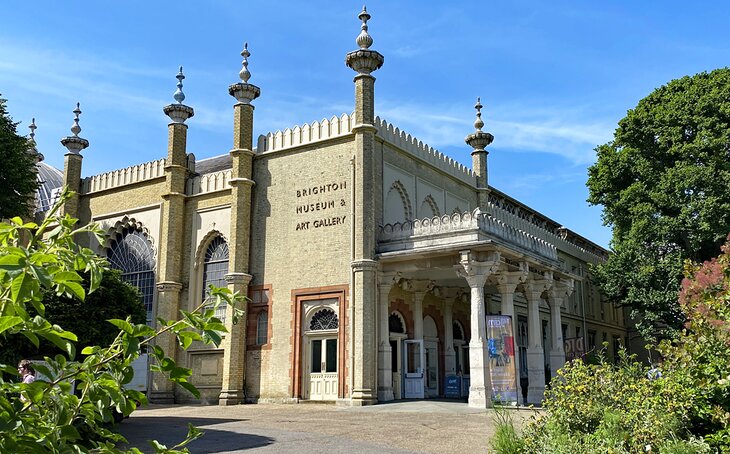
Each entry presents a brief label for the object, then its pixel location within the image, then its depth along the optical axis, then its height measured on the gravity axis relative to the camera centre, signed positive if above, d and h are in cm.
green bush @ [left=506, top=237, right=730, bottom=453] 746 -66
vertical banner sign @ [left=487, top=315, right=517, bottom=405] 1916 -22
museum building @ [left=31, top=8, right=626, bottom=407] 2089 +313
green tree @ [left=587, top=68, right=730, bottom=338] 2534 +625
